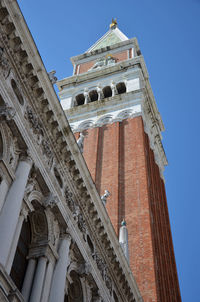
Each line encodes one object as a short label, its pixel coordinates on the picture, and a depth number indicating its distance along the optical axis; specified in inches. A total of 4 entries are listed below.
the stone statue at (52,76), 639.8
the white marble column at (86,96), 1688.5
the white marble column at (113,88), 1672.5
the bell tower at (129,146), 1106.7
